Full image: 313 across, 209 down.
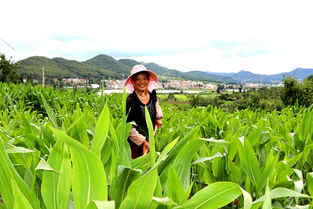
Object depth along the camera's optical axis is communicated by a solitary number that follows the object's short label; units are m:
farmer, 3.06
